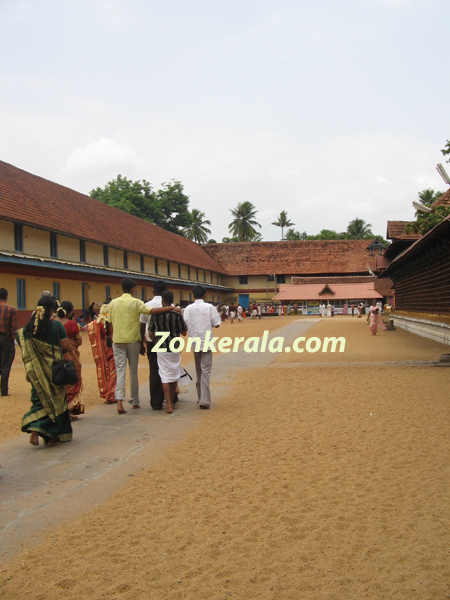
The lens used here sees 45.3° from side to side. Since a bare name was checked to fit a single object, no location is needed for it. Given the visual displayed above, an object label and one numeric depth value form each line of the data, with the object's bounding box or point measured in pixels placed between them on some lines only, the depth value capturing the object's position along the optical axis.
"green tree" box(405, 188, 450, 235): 13.20
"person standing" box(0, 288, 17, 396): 8.05
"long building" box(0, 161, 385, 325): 20.73
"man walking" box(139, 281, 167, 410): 6.96
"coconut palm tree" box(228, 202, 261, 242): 65.56
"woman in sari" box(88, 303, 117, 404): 7.18
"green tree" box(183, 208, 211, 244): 61.53
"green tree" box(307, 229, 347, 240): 70.31
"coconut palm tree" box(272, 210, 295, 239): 74.31
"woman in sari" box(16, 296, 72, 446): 5.15
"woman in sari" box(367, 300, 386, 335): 20.39
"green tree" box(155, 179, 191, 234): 53.50
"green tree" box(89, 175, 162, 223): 50.00
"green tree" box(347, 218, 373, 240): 66.31
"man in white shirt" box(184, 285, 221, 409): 6.95
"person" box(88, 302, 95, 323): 24.98
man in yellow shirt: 6.72
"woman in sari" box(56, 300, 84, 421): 6.36
